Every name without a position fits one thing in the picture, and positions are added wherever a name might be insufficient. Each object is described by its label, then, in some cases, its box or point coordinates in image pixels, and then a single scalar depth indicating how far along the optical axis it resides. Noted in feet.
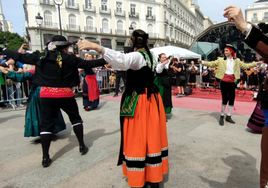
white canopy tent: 43.62
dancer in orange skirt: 7.29
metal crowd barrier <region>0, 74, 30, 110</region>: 24.70
